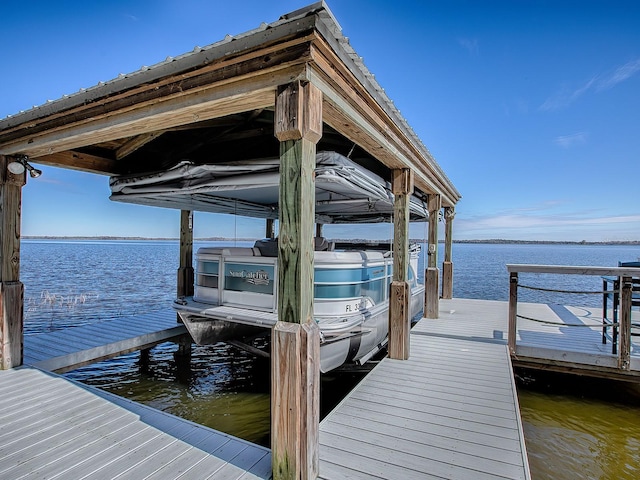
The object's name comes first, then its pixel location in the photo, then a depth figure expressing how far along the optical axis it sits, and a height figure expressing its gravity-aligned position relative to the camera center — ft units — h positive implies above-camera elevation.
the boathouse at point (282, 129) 6.24 +3.10
